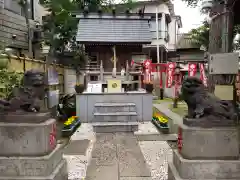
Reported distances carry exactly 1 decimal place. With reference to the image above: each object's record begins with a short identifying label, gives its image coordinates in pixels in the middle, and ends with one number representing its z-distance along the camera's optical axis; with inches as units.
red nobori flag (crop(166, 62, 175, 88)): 530.9
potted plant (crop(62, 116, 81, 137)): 307.4
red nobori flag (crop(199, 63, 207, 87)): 473.9
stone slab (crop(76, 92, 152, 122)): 391.5
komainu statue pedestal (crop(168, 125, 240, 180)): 133.6
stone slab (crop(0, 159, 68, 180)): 137.8
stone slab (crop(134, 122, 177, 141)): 286.3
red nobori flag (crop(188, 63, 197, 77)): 498.0
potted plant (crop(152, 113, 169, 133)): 315.3
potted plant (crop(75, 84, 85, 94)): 389.7
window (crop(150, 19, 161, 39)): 796.6
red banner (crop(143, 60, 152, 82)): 575.2
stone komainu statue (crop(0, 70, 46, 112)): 144.4
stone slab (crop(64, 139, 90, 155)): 237.5
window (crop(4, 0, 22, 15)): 482.1
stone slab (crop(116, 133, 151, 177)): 184.1
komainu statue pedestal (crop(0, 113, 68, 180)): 138.8
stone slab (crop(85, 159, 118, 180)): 175.0
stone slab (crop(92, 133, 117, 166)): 209.8
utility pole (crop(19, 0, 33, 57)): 474.3
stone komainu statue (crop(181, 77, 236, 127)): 135.3
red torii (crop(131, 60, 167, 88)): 581.4
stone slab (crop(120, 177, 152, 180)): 172.9
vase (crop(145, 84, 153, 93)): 396.8
